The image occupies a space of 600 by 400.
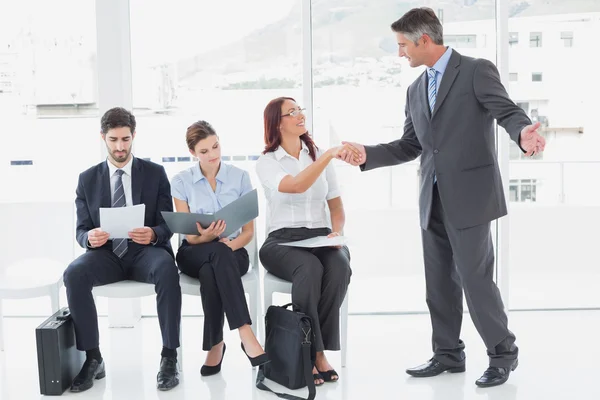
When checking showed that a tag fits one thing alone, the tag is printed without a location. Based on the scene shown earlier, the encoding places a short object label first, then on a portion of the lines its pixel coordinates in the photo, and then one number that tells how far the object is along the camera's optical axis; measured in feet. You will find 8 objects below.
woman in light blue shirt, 10.99
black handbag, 10.28
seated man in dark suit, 11.02
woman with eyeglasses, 11.05
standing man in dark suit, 10.48
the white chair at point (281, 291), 11.45
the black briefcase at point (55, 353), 10.51
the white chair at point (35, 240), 13.12
